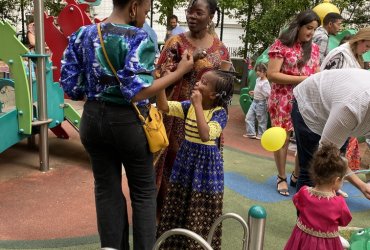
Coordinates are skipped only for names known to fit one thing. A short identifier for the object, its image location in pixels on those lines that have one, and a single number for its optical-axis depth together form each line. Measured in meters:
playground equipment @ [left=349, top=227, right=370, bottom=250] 2.45
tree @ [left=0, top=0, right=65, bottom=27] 13.86
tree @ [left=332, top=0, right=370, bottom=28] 12.31
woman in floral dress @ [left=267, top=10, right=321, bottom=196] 3.94
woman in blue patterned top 2.00
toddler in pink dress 2.32
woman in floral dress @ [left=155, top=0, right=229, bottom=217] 2.91
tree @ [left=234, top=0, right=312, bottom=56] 9.73
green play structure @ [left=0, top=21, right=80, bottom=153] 4.20
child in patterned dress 2.68
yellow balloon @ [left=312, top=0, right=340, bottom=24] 7.20
